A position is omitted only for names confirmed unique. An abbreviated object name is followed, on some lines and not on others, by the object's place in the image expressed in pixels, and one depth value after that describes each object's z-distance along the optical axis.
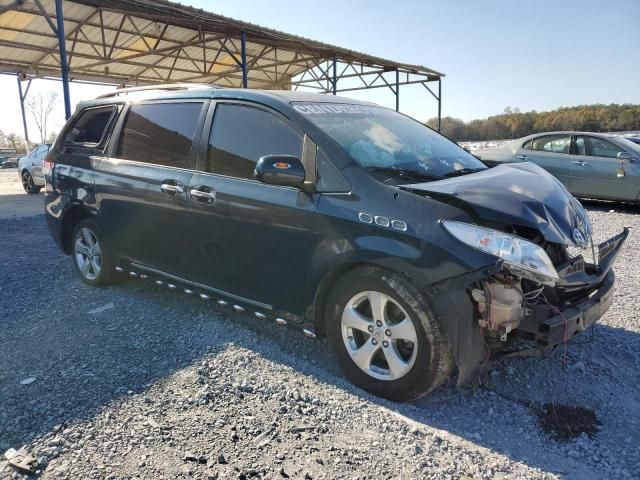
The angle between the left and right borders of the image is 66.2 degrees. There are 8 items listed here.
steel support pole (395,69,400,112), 19.58
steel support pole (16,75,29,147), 20.17
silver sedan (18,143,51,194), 13.76
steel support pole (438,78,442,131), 21.02
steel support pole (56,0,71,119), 9.76
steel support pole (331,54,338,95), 17.19
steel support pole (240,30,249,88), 13.55
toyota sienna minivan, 2.52
